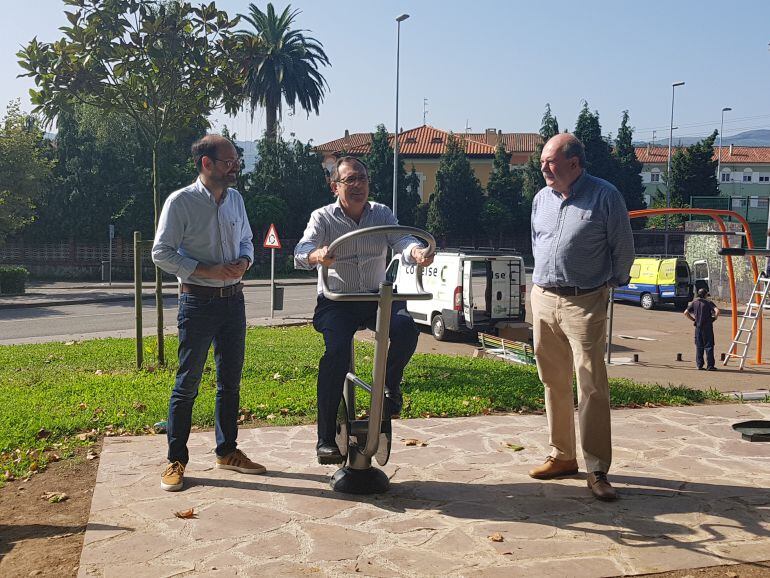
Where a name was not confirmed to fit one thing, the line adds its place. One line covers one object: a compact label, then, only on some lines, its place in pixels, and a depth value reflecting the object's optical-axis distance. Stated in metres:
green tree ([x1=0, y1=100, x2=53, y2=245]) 30.73
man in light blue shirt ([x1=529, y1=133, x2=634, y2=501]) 4.58
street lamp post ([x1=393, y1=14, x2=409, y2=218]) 38.09
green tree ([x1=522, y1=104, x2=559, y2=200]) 55.41
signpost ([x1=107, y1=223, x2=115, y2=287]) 36.75
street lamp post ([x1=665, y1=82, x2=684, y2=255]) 51.09
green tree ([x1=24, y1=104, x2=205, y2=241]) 42.09
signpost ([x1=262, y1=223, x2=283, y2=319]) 22.47
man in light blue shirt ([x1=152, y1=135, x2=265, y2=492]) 4.66
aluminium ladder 15.14
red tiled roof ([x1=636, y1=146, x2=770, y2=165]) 99.62
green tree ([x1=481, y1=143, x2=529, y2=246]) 53.47
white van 18.62
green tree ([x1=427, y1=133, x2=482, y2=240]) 52.31
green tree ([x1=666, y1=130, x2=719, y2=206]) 52.72
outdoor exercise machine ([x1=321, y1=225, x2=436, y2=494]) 4.07
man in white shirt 4.43
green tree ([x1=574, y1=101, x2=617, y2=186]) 58.25
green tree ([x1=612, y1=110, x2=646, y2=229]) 58.66
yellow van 28.81
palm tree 52.72
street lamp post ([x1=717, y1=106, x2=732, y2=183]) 77.75
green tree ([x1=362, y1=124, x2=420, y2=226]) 50.50
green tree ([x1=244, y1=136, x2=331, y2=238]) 46.97
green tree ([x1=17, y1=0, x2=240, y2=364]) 10.77
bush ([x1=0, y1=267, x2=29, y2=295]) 29.48
